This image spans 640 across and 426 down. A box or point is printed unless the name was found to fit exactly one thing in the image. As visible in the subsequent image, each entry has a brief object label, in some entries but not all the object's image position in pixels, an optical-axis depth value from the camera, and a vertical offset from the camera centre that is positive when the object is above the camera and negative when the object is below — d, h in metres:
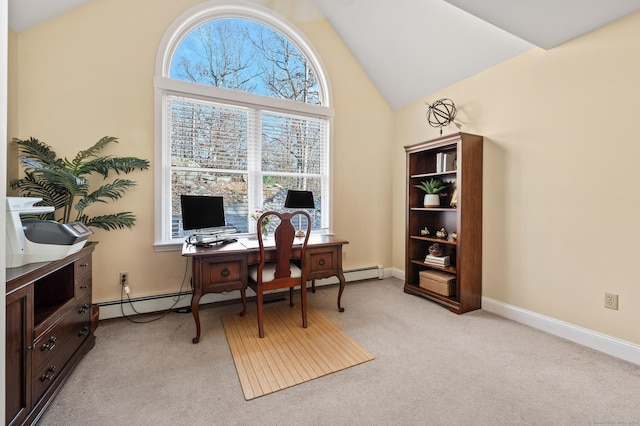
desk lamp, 2.93 +0.12
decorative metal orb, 3.20 +1.20
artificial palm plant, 2.14 +0.23
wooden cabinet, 1.23 -0.66
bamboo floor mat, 1.75 -1.05
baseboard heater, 2.57 -0.93
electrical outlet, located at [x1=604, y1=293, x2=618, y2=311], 2.02 -0.65
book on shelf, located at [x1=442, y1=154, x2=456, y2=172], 3.11 +0.57
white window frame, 2.71 +1.29
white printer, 1.44 -0.16
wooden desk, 2.17 -0.46
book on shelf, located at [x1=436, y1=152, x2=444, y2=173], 3.13 +0.57
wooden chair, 2.29 -0.52
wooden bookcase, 2.75 -0.07
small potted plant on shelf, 3.18 +0.24
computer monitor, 2.45 -0.01
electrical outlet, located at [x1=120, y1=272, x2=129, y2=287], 2.61 -0.66
